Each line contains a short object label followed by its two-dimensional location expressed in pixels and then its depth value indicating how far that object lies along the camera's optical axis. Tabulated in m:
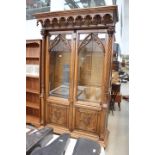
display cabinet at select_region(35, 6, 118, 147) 2.49
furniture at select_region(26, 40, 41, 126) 3.30
